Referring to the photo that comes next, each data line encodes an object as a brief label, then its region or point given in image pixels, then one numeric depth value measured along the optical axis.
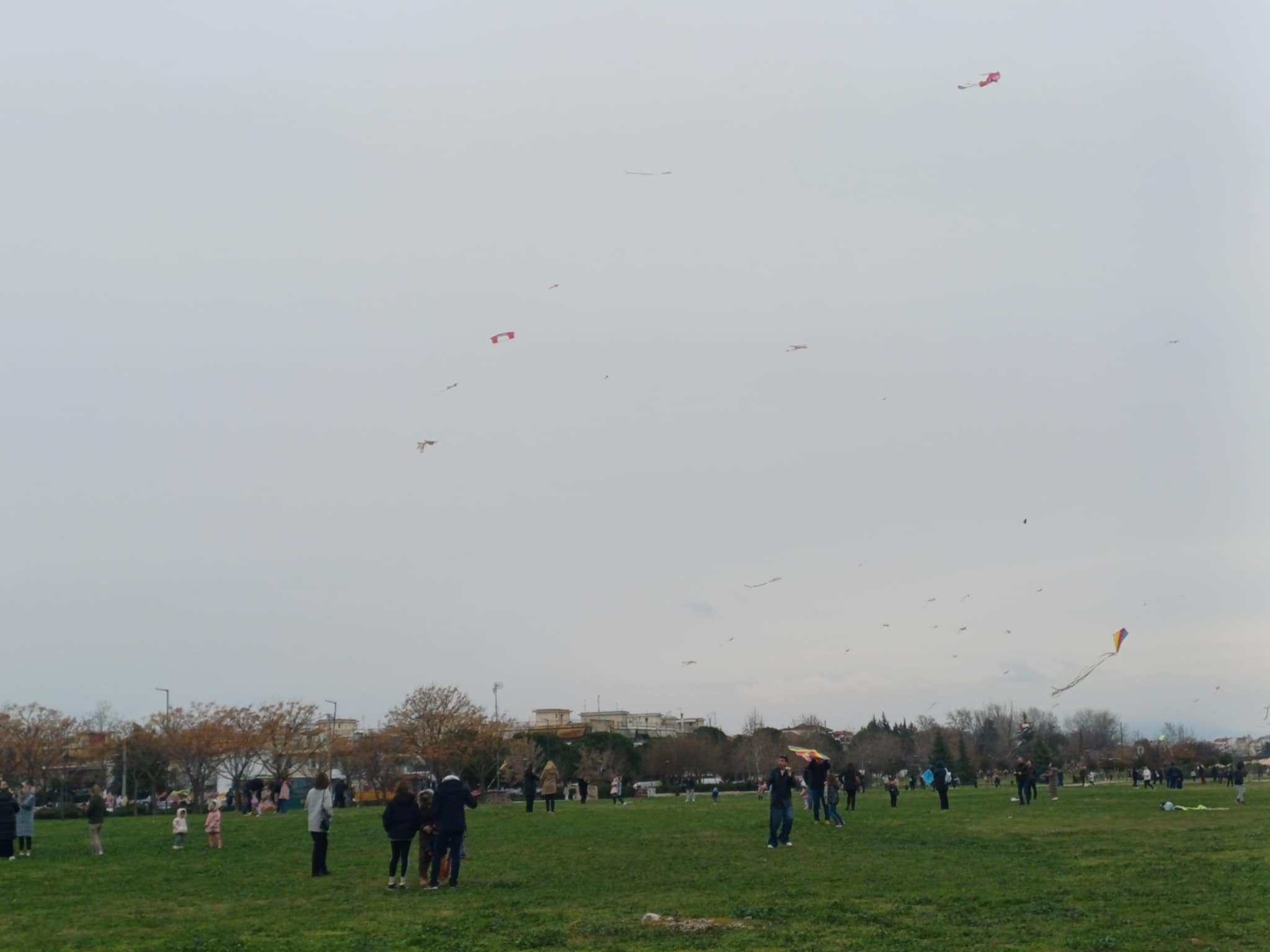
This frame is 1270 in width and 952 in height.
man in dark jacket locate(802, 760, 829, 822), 33.84
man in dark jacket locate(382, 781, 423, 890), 20.14
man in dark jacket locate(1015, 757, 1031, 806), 43.78
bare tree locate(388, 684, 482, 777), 84.81
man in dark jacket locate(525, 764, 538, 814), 44.47
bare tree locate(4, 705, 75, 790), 86.25
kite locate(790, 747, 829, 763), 35.68
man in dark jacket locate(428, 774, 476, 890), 19.41
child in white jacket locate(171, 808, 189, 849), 31.95
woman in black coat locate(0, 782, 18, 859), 28.91
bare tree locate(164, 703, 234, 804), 85.38
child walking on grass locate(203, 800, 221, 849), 31.14
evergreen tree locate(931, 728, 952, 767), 114.99
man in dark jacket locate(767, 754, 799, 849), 25.55
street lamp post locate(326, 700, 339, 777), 102.31
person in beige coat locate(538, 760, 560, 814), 42.38
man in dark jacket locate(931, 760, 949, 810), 39.34
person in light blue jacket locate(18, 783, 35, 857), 30.48
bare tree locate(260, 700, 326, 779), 90.00
